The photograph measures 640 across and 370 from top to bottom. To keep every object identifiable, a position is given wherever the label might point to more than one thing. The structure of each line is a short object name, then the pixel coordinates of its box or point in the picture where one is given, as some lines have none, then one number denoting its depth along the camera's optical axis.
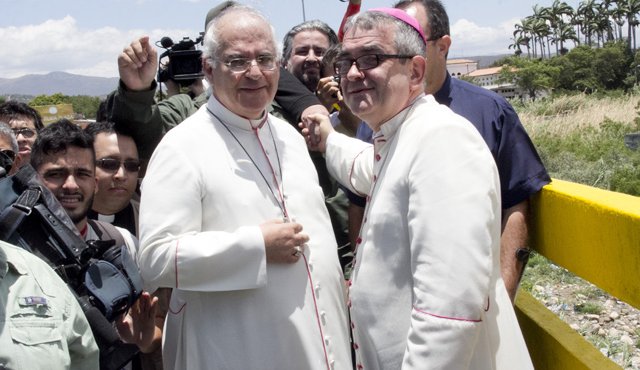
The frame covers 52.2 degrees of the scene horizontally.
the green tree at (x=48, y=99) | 70.25
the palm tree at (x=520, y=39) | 95.38
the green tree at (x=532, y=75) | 57.31
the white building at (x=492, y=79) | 68.69
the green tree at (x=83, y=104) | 72.56
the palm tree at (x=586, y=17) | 88.56
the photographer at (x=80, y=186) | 2.72
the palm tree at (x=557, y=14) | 92.19
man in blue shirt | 2.54
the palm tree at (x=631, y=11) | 81.31
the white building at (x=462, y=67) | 122.06
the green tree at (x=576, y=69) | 55.66
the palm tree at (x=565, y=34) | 92.06
